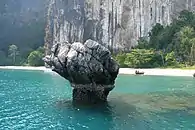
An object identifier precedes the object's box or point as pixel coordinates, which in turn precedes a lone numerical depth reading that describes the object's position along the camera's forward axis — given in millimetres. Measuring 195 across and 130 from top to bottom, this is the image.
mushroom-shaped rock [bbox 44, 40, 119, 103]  18692
